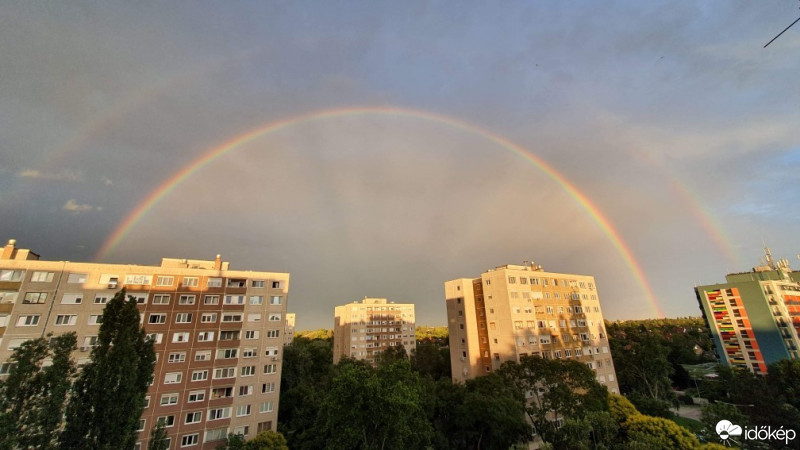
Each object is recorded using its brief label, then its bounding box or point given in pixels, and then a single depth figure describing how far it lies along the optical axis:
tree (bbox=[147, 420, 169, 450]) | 23.16
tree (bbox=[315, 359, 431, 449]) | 22.86
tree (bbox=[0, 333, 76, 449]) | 18.95
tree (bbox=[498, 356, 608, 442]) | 36.84
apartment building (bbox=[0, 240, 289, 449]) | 33.69
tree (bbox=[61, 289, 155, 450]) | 20.31
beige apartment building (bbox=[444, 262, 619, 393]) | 52.47
